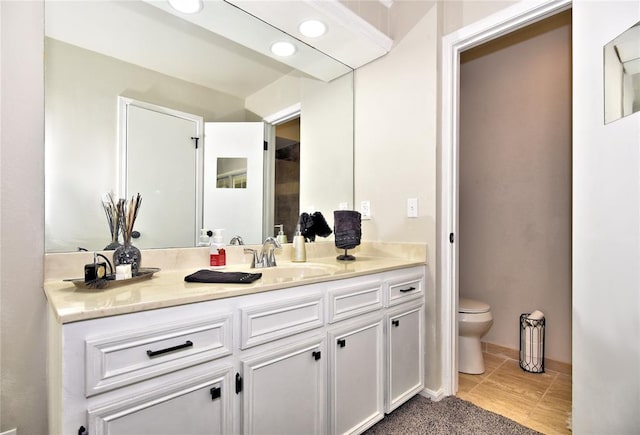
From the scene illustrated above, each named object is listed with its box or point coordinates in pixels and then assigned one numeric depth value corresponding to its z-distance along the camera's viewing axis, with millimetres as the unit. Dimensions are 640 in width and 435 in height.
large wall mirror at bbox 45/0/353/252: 1301
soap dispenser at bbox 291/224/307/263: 1937
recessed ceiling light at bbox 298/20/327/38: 1870
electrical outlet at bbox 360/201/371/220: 2289
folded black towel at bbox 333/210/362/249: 1999
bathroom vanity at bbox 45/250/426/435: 821
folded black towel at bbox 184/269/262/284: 1188
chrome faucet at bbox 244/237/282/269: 1755
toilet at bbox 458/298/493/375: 2221
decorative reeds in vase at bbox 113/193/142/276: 1252
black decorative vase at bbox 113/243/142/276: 1248
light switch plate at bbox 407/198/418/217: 1997
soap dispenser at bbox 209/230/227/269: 1630
